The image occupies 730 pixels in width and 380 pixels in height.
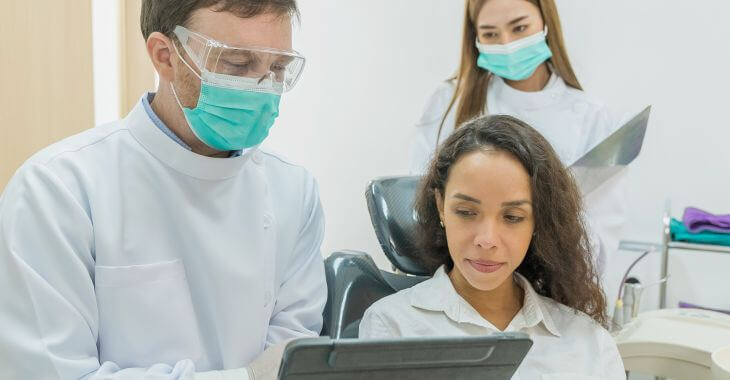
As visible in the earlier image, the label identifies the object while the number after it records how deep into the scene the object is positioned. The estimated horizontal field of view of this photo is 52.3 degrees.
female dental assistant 2.06
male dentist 1.05
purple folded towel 2.39
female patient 1.45
